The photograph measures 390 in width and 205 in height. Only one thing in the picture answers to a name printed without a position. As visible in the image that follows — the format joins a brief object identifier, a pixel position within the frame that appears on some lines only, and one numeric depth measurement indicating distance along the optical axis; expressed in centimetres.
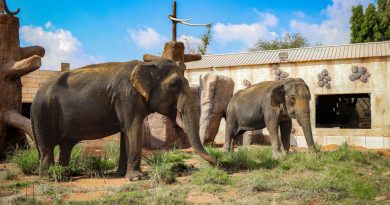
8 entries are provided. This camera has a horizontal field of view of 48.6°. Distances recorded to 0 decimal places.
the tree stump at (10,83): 969
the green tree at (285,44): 3891
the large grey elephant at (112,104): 683
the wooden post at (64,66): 1935
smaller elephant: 896
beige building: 1636
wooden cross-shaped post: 1212
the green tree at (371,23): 2972
